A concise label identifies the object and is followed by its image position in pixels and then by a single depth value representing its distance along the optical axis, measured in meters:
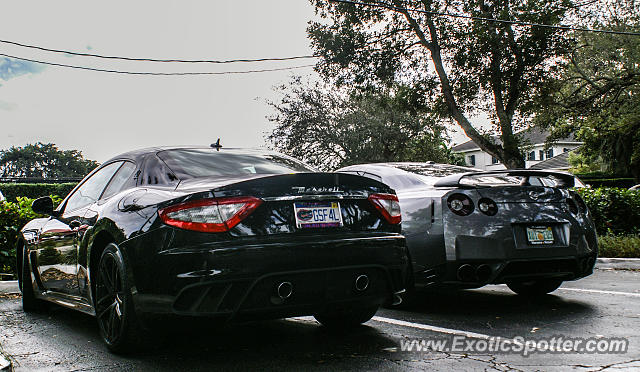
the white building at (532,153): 72.18
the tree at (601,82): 26.16
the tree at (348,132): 40.50
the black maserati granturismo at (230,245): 3.58
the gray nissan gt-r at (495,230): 5.32
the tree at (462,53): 22.41
